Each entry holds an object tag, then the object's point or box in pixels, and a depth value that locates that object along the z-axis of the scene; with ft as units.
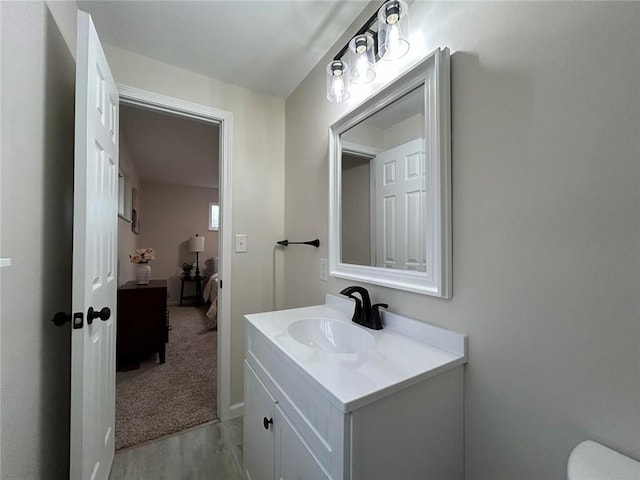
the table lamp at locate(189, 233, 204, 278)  17.10
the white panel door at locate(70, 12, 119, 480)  3.01
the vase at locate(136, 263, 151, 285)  8.90
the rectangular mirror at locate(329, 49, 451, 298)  2.98
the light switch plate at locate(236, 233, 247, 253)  6.07
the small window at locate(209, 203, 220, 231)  18.60
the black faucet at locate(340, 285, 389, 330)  3.62
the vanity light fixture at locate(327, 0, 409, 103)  3.25
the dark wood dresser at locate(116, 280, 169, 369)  7.68
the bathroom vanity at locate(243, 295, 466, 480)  2.08
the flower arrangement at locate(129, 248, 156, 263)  8.91
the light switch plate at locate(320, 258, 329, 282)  5.12
